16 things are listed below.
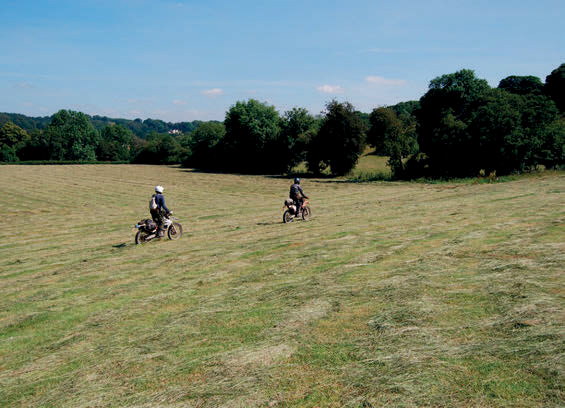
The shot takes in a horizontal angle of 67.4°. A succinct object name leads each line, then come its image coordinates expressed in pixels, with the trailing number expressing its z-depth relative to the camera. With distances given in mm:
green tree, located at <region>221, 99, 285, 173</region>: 70500
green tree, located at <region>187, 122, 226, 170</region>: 83600
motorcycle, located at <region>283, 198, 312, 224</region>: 19417
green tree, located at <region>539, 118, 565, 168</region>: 40347
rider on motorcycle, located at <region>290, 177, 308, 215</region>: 19469
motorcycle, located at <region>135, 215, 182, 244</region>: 16086
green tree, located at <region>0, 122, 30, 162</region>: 114312
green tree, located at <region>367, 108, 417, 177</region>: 46031
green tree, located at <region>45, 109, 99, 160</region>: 117688
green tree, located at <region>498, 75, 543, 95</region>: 89188
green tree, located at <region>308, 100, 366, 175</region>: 53562
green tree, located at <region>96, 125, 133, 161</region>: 125488
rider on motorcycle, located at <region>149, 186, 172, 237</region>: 16203
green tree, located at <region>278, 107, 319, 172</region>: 66188
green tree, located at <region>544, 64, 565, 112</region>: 76750
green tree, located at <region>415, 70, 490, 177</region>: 42594
